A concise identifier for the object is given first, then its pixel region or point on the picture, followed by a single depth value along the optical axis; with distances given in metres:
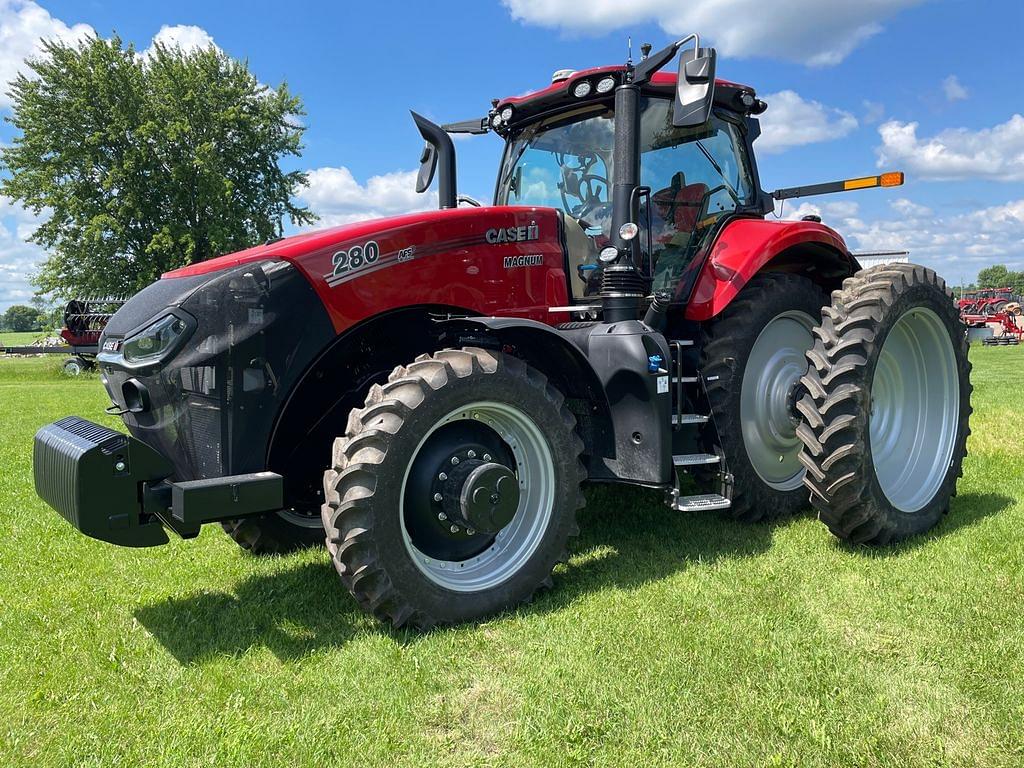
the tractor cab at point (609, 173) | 4.51
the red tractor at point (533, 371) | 3.19
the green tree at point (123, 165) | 28.39
